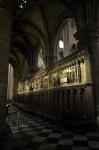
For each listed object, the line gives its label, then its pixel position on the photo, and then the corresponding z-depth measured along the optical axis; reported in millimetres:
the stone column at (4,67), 3283
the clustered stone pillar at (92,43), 6280
